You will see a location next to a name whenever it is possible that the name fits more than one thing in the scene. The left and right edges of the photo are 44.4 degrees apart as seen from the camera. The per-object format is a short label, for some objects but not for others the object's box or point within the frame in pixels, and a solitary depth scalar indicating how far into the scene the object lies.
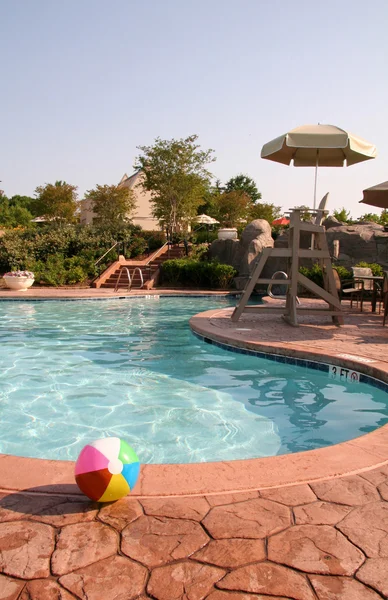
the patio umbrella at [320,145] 7.56
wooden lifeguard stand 7.71
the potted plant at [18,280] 15.52
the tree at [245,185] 68.50
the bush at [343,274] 13.18
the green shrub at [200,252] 19.74
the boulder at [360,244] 15.05
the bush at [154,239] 22.47
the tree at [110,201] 28.69
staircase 17.86
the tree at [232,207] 35.56
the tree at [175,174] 23.05
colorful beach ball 2.27
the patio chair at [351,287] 9.10
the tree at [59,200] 36.88
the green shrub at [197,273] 17.06
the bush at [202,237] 22.79
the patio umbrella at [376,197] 8.71
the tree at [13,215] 54.88
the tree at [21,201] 65.39
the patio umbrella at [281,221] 49.59
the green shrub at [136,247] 21.52
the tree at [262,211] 35.62
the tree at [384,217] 20.34
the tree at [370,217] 24.34
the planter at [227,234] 19.97
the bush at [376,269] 12.56
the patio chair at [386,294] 7.70
